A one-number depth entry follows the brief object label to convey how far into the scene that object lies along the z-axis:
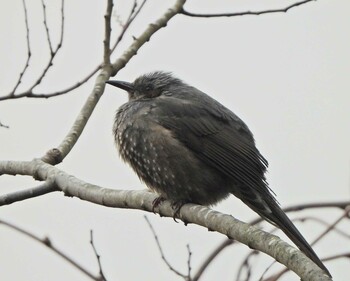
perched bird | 11.82
